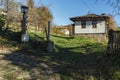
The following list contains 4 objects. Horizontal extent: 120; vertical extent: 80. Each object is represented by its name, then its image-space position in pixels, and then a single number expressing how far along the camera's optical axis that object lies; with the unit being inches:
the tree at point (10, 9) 330.3
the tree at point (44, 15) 430.1
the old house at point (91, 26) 650.8
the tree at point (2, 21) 310.9
